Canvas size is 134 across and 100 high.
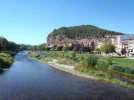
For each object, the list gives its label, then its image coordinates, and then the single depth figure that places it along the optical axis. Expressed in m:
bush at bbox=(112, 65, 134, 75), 21.21
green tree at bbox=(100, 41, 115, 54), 45.38
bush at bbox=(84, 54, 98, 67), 25.44
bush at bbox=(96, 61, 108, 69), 26.00
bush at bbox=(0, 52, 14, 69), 24.55
